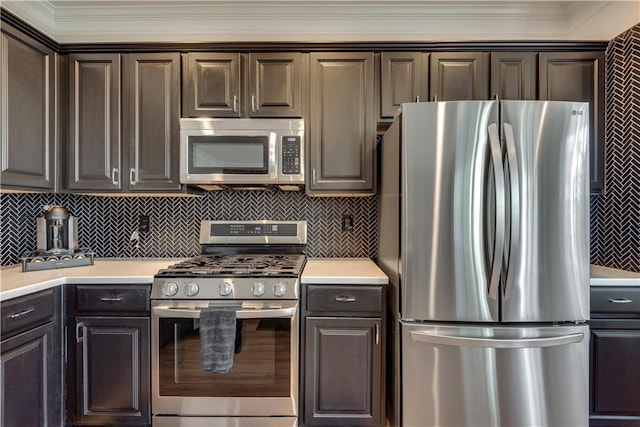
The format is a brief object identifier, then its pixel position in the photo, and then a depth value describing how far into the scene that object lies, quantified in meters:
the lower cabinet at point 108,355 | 1.73
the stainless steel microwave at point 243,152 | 2.02
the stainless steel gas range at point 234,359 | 1.72
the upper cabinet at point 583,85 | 2.00
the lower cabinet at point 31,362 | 1.45
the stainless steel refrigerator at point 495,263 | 1.51
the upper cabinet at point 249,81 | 2.06
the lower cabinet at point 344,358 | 1.72
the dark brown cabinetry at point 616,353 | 1.69
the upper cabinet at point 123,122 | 2.07
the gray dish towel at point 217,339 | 1.65
